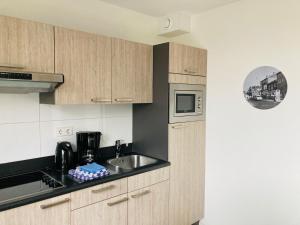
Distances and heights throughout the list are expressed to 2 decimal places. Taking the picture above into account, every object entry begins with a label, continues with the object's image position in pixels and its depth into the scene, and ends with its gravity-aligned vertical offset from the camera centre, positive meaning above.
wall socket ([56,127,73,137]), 2.03 -0.24
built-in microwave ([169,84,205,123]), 2.19 +0.02
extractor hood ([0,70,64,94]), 1.42 +0.14
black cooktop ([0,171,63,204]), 1.46 -0.56
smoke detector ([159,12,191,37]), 2.53 +0.87
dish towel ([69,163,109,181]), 1.72 -0.51
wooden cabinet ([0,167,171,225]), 1.43 -0.73
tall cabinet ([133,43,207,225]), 2.19 -0.30
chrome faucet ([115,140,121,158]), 2.38 -0.43
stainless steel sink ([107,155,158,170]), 2.34 -0.57
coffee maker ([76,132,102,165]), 2.06 -0.37
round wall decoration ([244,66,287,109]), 1.96 +0.15
